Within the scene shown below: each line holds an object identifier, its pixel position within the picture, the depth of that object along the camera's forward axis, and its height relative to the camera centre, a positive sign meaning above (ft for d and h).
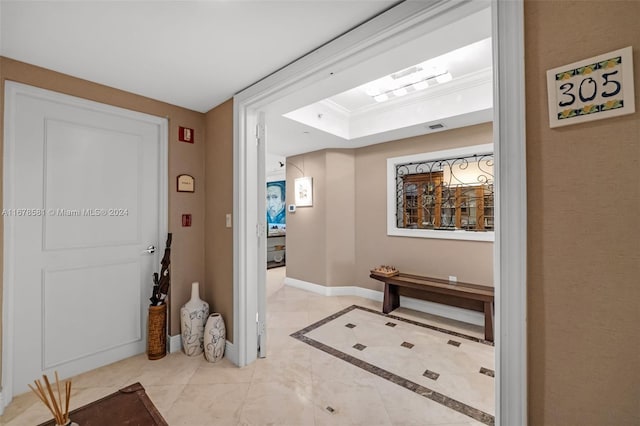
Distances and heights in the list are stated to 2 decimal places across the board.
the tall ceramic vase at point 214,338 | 7.53 -3.56
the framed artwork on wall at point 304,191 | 14.35 +1.33
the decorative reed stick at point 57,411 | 2.44 -1.85
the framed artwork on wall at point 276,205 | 26.84 +1.07
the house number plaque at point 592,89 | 2.69 +1.36
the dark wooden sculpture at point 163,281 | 7.70 -1.94
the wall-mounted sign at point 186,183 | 8.33 +1.04
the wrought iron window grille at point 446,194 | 10.23 +0.89
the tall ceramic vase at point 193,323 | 7.77 -3.21
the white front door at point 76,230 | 6.09 -0.38
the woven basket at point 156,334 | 7.65 -3.47
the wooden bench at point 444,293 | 8.83 -2.87
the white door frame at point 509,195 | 3.21 +0.25
